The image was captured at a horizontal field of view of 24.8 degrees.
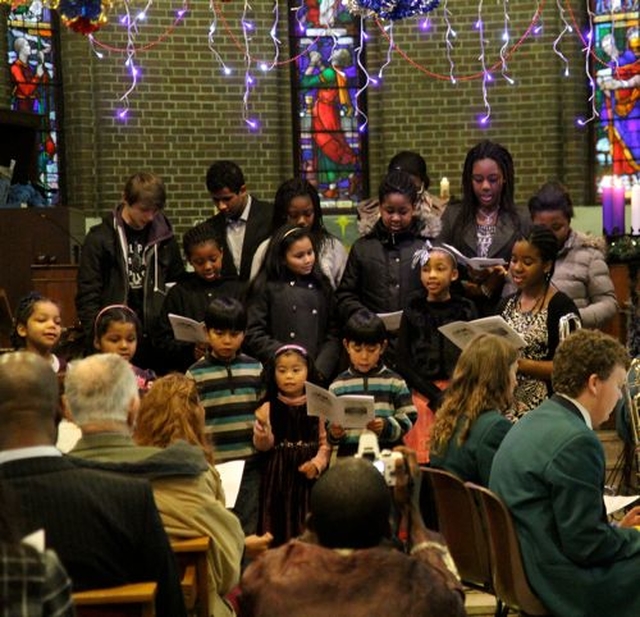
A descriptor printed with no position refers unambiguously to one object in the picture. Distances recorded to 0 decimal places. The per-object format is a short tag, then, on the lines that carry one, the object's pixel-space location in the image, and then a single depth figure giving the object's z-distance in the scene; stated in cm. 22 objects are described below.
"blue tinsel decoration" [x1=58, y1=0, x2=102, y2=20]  930
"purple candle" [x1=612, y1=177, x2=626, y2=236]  938
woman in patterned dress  614
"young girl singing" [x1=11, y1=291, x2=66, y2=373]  631
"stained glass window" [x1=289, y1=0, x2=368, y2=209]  1371
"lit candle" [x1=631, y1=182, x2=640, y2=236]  880
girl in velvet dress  621
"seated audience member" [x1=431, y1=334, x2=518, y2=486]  498
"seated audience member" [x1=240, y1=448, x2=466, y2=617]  288
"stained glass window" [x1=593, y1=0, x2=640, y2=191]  1347
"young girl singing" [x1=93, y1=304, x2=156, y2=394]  624
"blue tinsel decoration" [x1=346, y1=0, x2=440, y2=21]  1010
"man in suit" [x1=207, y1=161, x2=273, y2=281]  733
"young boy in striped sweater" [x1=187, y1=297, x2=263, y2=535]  620
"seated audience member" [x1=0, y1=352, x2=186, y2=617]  319
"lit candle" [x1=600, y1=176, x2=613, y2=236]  938
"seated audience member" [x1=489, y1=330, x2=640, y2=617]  430
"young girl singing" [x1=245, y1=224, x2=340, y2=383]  678
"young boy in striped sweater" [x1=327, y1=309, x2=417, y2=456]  616
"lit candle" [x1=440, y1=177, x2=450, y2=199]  1030
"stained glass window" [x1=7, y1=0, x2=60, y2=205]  1297
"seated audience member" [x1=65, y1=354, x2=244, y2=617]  382
